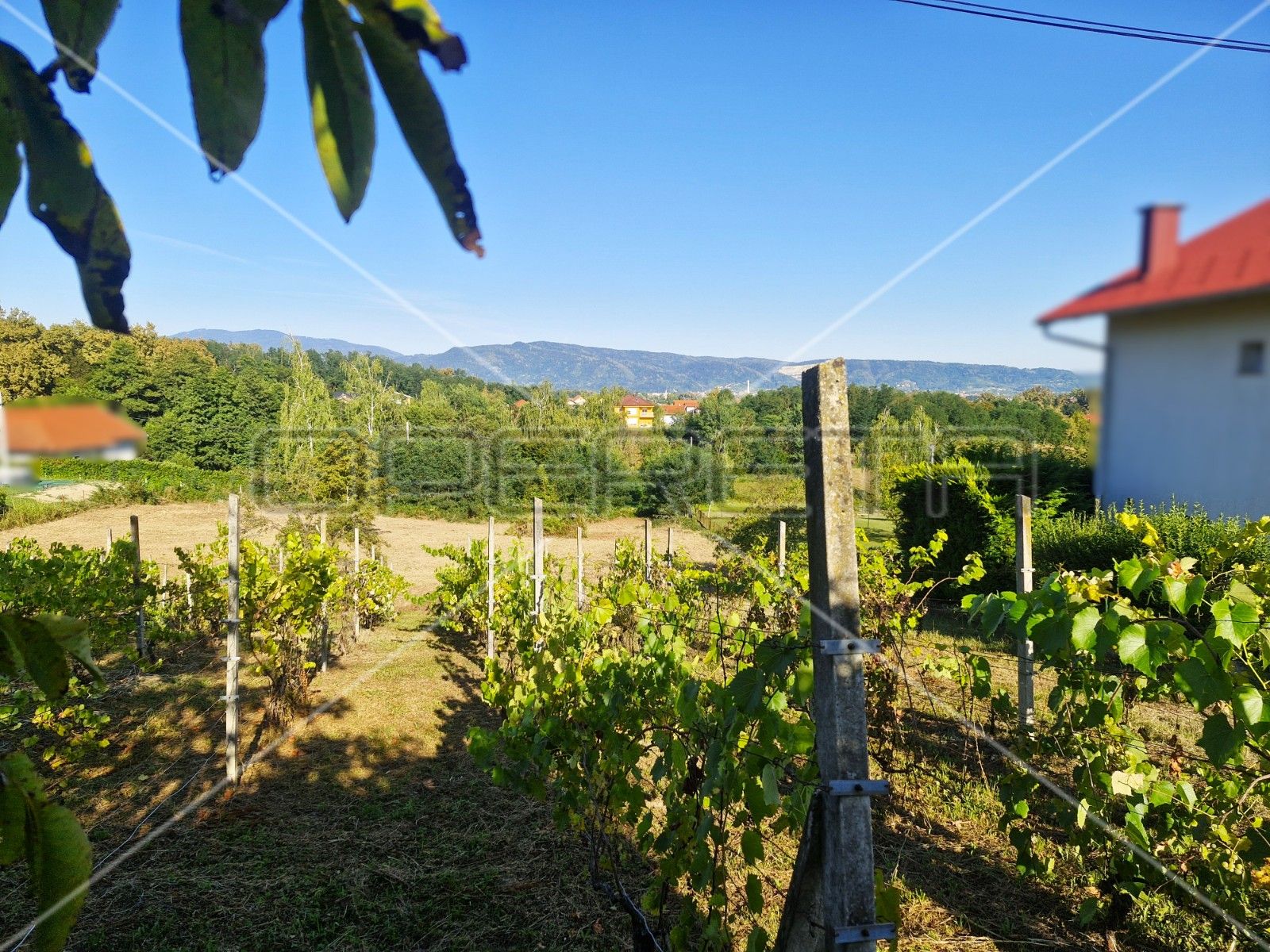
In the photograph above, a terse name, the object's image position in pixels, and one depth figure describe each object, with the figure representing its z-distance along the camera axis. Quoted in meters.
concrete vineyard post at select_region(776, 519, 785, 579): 7.96
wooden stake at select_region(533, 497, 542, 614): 6.43
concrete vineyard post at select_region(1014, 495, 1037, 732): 5.04
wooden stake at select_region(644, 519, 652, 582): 9.86
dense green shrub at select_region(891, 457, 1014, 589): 9.81
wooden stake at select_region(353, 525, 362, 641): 9.14
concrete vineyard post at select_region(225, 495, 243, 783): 4.83
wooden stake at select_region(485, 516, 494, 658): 7.26
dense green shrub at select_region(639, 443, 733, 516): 16.66
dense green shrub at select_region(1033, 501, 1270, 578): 7.40
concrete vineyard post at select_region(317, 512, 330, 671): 7.40
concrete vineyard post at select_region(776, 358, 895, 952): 1.56
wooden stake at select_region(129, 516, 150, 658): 7.16
